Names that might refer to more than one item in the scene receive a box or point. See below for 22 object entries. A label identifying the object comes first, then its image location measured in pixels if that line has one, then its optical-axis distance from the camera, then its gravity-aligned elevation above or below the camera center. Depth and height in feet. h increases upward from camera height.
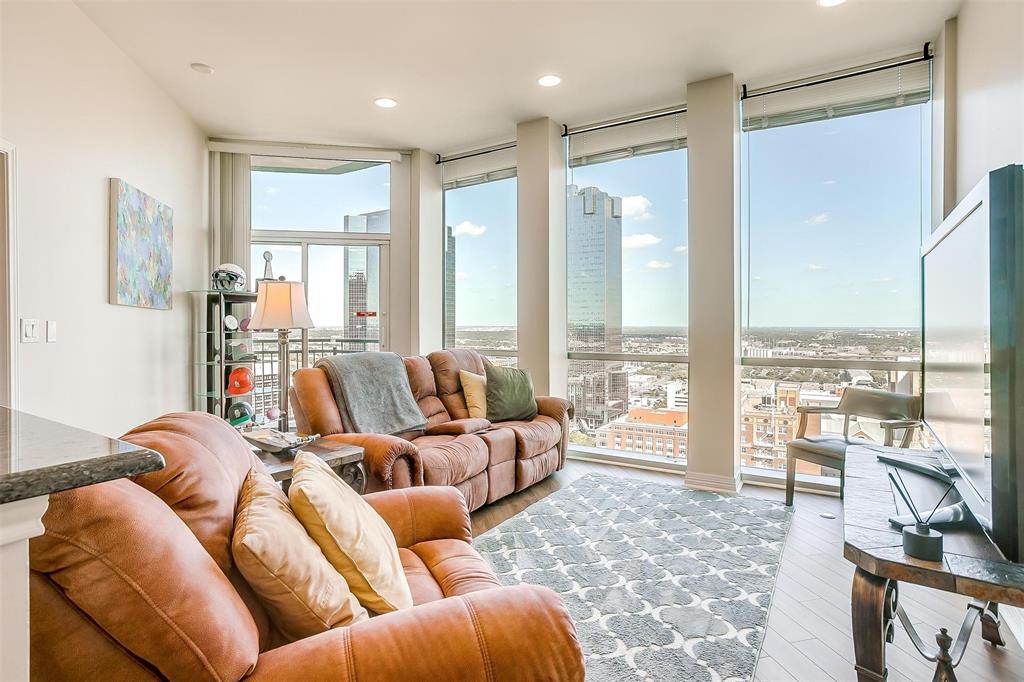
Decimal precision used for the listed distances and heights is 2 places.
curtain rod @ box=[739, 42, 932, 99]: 10.72 +5.74
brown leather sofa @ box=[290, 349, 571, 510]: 8.58 -2.08
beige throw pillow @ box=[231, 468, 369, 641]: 3.18 -1.50
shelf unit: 14.83 -0.39
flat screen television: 4.11 -0.14
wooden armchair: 9.85 -1.65
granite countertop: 1.66 -0.43
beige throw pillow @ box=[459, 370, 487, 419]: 12.59 -1.39
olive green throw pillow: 12.62 -1.46
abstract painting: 10.91 +1.97
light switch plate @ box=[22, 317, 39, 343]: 8.60 +0.07
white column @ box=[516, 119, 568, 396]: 14.69 +2.37
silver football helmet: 14.74 +1.64
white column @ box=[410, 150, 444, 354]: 16.98 +2.71
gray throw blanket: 9.98 -1.17
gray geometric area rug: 5.88 -3.52
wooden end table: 7.67 -1.82
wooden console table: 4.07 -1.92
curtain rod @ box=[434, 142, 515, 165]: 16.38 +5.88
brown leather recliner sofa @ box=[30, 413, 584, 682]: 2.35 -1.40
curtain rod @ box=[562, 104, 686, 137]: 13.66 +5.85
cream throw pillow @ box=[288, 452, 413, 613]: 3.76 -1.55
